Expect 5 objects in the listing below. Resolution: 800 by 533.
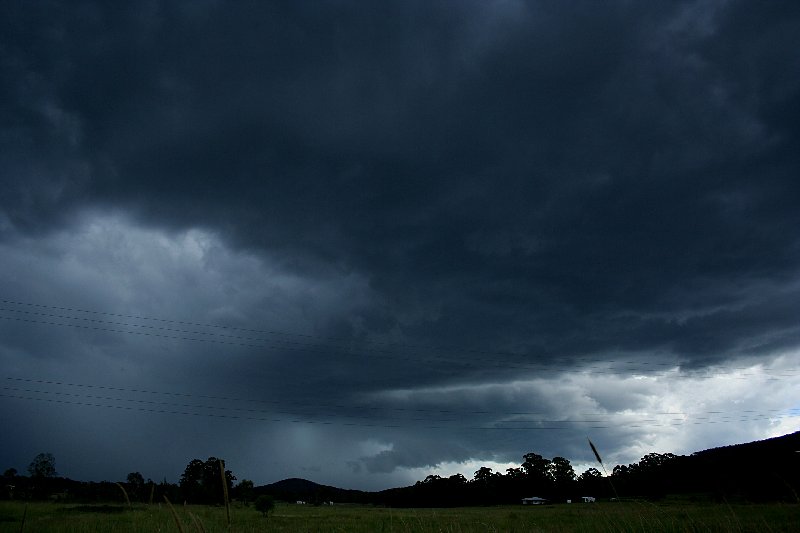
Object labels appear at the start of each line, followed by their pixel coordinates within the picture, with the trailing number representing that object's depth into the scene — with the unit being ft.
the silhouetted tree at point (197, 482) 356.38
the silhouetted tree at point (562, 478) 541.34
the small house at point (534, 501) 524.11
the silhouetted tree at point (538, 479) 565.58
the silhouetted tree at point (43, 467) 491.59
